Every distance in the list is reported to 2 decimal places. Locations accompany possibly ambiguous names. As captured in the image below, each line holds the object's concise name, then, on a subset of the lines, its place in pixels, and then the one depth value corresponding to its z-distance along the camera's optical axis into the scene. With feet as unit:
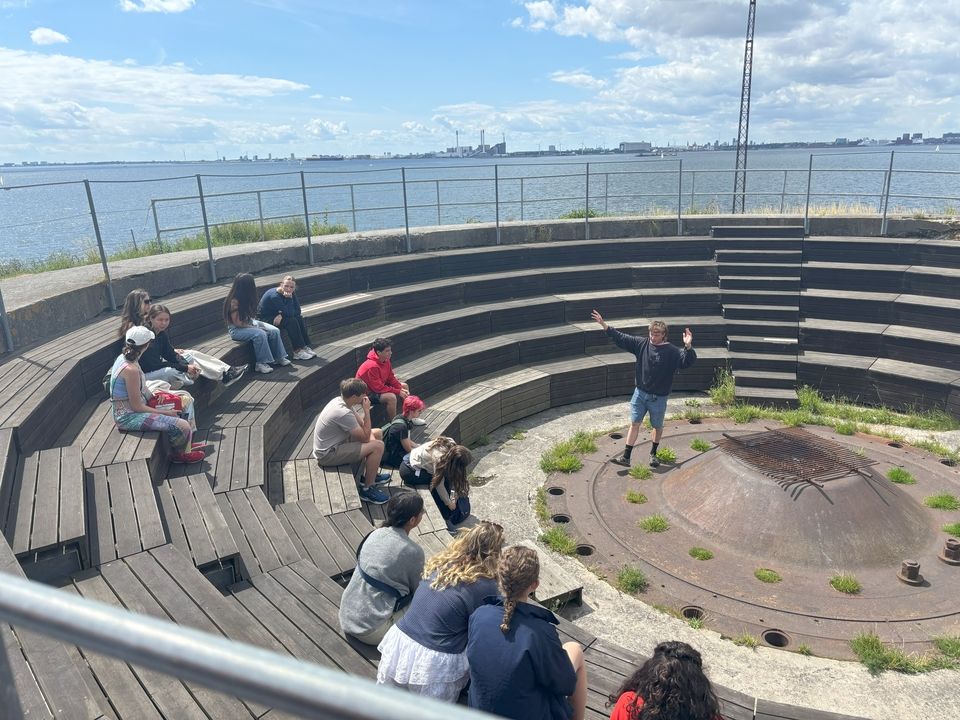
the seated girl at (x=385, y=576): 13.47
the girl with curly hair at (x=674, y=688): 9.39
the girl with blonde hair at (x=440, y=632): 11.65
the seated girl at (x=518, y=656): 10.30
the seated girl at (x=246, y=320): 29.40
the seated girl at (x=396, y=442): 25.22
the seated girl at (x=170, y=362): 24.00
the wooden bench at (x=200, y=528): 15.85
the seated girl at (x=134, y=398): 20.47
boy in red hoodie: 27.58
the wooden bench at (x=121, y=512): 15.19
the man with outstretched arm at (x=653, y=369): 27.55
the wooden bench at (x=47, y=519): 14.03
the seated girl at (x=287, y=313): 30.99
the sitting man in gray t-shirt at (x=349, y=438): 22.70
